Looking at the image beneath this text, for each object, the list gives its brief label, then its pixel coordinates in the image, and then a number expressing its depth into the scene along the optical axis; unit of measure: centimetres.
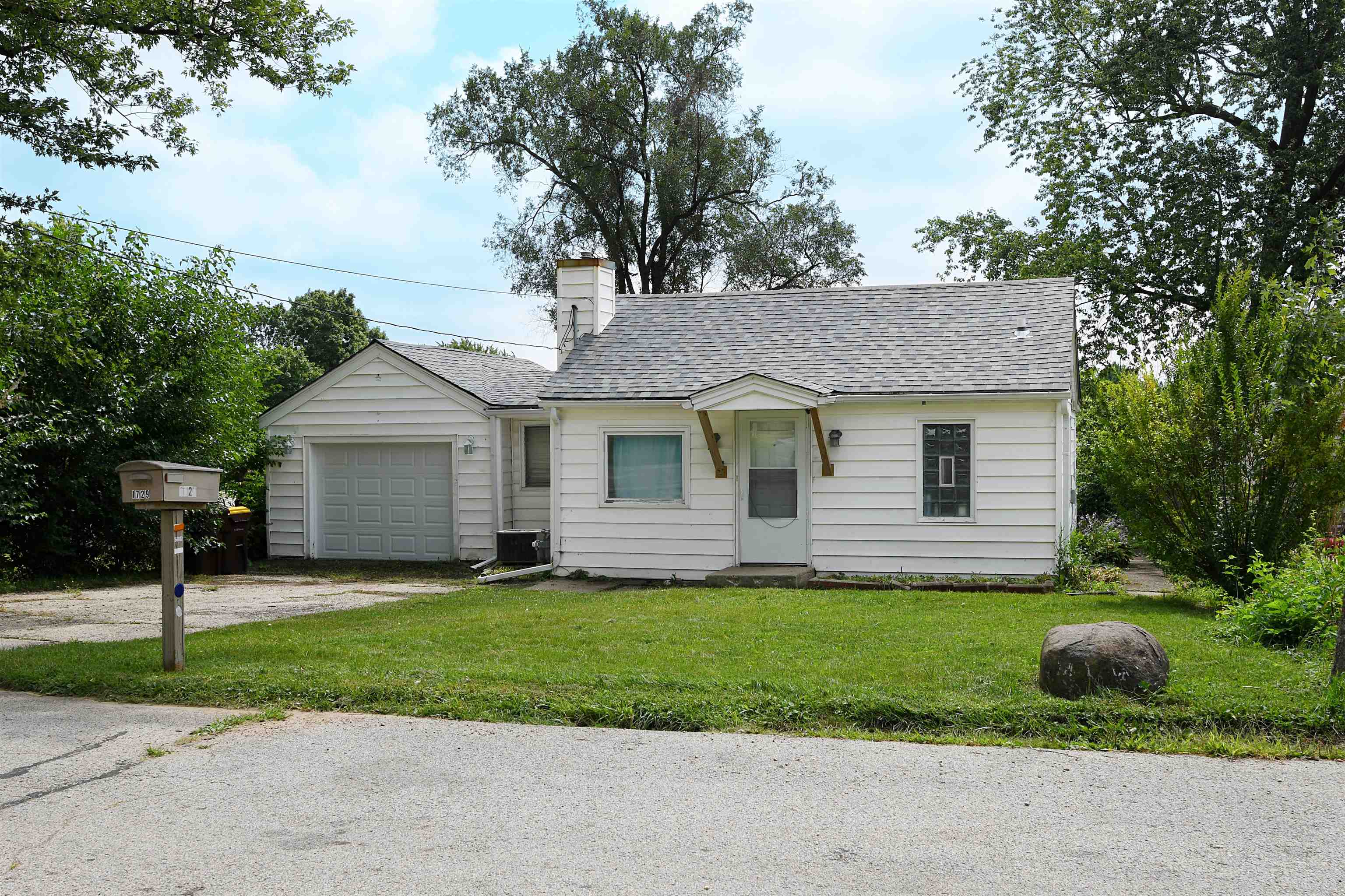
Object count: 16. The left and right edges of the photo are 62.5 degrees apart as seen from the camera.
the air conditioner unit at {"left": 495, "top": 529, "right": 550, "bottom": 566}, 1666
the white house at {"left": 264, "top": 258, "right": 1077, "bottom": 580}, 1357
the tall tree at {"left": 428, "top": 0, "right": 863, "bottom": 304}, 3164
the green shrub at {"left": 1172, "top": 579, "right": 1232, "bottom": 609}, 1144
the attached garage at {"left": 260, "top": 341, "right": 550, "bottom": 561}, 1792
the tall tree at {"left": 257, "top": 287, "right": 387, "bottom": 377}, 4241
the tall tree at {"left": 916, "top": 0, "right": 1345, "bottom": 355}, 2242
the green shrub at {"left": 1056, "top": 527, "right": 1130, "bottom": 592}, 1328
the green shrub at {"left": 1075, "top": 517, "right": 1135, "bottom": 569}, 1531
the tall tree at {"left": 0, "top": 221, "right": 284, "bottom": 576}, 1421
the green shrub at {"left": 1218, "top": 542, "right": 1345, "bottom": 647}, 831
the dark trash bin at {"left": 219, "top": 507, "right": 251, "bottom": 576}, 1688
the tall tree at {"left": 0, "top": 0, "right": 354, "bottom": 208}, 1159
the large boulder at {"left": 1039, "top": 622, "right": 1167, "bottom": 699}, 651
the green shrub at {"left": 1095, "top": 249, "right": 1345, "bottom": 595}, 1109
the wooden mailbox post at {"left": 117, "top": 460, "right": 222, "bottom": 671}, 771
